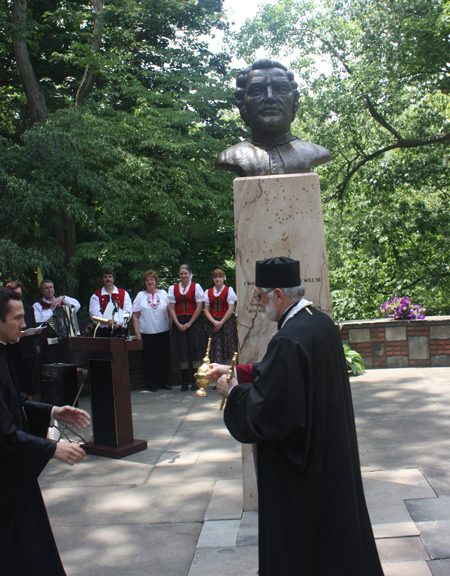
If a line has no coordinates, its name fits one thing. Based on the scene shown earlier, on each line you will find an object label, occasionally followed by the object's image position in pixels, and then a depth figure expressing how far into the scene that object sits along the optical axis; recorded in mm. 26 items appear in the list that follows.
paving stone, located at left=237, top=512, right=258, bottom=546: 3719
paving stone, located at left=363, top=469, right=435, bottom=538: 3713
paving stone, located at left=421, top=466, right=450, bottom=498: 4332
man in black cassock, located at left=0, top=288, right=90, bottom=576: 2475
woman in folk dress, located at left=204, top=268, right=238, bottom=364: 8641
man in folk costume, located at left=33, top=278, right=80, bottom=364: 7648
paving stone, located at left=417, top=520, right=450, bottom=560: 3375
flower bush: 9641
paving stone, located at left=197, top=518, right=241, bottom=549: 3705
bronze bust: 4598
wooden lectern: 5773
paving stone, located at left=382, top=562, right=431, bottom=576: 3166
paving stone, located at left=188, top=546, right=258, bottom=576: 3354
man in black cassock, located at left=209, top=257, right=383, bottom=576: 2447
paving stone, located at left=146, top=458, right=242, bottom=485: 4996
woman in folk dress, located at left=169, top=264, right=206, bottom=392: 8688
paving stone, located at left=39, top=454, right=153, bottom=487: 5066
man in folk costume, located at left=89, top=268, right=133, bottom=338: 8047
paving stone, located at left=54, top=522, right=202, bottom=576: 3490
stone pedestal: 4148
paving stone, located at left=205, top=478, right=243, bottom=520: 4125
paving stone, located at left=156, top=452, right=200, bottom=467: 5445
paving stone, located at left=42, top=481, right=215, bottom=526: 4230
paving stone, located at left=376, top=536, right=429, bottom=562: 3355
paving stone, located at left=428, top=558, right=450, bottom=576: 3162
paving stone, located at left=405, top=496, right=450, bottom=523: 3838
